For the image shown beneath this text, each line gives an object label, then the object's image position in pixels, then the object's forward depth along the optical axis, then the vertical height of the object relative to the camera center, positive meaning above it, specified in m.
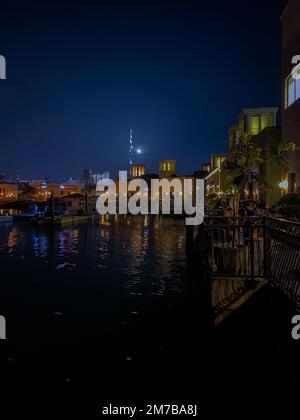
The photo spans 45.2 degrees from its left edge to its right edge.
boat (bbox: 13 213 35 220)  53.28 -2.48
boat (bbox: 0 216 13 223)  46.09 -2.50
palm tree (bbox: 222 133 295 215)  9.94 +0.90
